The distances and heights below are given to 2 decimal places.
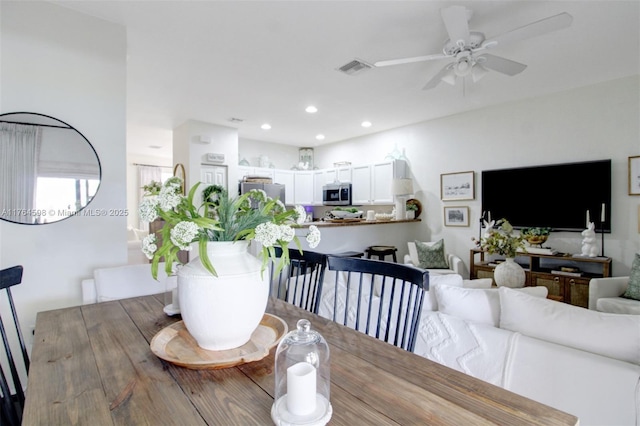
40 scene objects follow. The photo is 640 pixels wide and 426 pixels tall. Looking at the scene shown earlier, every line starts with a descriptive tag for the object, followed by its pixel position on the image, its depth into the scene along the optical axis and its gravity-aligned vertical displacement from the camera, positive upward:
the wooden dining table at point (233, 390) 0.73 -0.47
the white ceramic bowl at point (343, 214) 5.15 -0.02
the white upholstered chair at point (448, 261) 4.42 -0.70
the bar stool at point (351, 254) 4.34 -0.56
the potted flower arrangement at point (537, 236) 4.07 -0.28
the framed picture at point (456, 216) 4.95 -0.04
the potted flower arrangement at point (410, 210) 5.50 +0.06
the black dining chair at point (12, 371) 1.04 -0.55
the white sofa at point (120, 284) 1.95 -0.46
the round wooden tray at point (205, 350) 0.97 -0.46
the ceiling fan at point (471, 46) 2.05 +1.27
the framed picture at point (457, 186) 4.88 +0.44
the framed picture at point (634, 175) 3.51 +0.44
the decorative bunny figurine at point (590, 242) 3.68 -0.33
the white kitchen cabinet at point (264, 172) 6.23 +0.81
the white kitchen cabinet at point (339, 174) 6.47 +0.80
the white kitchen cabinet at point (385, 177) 5.64 +0.66
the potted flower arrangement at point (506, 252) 3.03 -0.39
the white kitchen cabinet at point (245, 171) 6.00 +0.78
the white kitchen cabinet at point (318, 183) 6.95 +0.65
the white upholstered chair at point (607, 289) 3.06 -0.73
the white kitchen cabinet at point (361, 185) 6.09 +0.55
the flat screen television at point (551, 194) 3.77 +0.26
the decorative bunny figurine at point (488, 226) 4.41 -0.18
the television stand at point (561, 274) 3.60 -0.71
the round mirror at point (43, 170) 2.04 +0.28
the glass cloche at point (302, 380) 0.71 -0.39
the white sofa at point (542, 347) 1.22 -0.59
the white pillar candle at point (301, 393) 0.71 -0.40
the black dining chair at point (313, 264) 1.62 -0.29
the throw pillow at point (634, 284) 2.96 -0.65
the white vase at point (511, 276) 3.02 -0.59
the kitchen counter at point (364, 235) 4.19 -0.33
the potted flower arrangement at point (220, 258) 0.98 -0.15
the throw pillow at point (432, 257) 4.64 -0.64
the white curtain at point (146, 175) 8.38 +0.99
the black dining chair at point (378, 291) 1.24 -0.47
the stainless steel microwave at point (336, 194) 6.34 +0.38
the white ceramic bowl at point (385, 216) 5.65 -0.06
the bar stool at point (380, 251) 4.60 -0.56
